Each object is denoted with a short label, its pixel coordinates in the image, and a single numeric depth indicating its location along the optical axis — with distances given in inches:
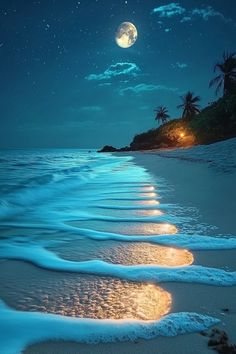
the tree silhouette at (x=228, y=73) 1795.0
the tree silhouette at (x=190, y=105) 2549.2
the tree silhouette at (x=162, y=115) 3270.2
